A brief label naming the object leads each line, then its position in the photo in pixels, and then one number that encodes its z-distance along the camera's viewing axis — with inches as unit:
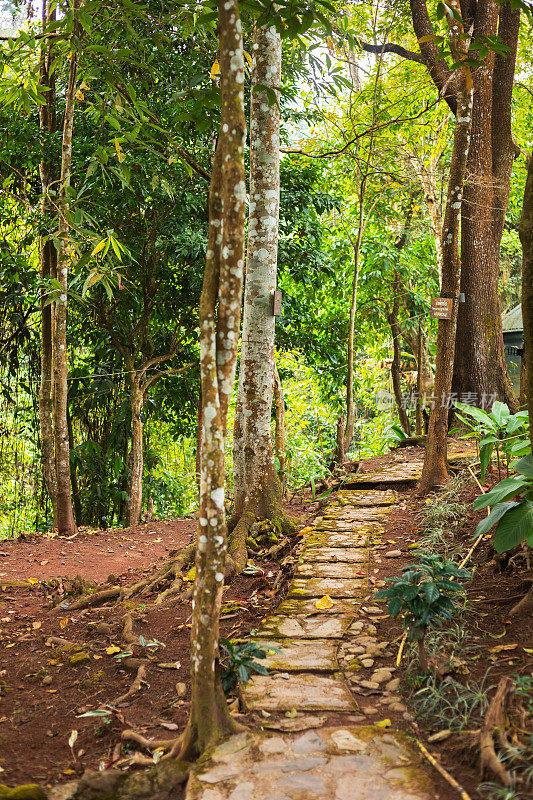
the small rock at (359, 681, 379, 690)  98.3
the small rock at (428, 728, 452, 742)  81.7
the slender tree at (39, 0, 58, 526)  289.7
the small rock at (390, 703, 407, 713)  91.6
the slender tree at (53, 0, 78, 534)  237.9
